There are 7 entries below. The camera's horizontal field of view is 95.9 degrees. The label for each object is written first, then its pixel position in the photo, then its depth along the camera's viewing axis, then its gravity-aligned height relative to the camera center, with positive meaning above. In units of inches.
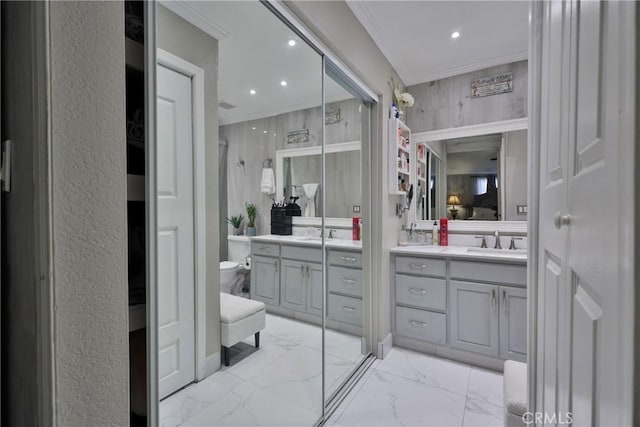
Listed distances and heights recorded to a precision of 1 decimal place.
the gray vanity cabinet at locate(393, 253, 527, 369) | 88.0 -33.1
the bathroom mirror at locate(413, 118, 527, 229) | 107.1 +13.8
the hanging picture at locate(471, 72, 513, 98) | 106.5 +46.4
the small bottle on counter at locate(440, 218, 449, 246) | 116.6 -9.8
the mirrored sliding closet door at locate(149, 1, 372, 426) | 39.4 -1.9
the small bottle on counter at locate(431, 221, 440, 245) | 118.6 -11.2
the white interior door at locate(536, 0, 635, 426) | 13.9 -0.5
